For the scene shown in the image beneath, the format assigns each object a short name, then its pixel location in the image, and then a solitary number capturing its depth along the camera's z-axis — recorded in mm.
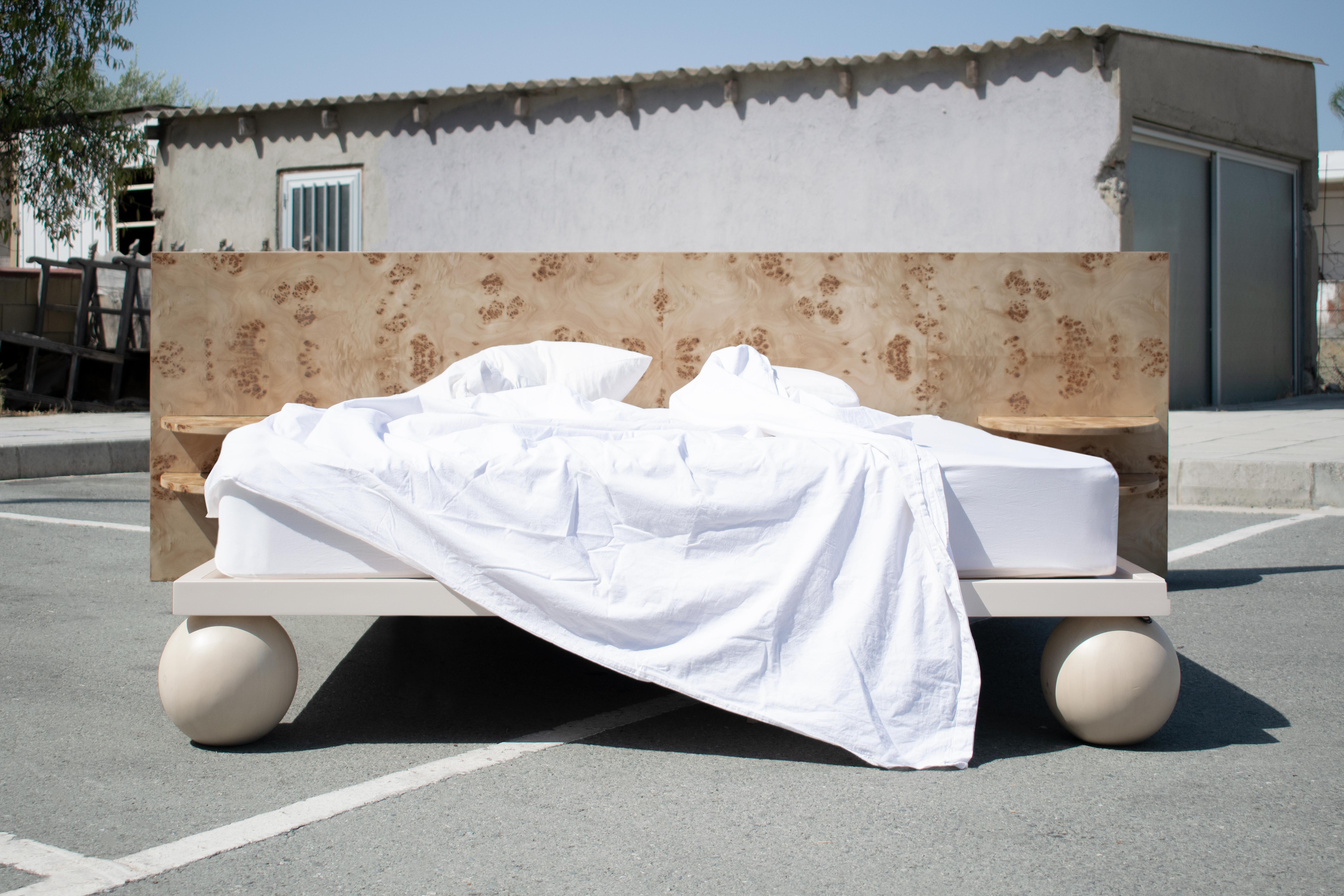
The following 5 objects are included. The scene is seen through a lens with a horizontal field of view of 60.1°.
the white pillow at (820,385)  4027
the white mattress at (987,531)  2818
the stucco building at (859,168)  10375
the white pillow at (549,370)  4031
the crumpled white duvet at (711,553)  2654
